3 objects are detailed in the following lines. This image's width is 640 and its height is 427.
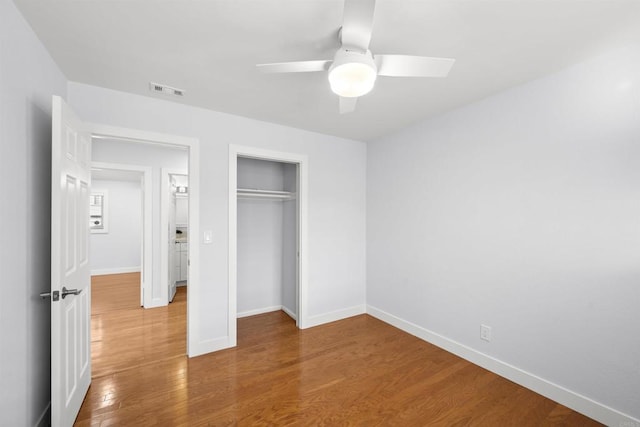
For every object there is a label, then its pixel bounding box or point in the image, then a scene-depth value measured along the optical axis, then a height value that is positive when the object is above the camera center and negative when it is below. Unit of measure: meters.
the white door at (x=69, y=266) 1.50 -0.30
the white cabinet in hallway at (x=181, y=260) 5.18 -0.82
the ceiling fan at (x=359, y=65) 1.28 +0.82
